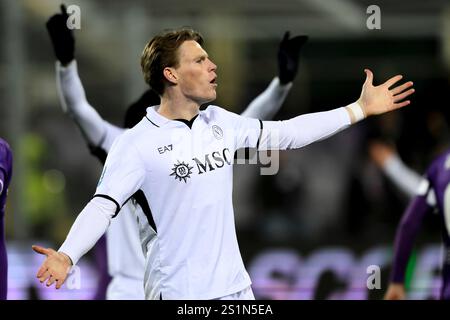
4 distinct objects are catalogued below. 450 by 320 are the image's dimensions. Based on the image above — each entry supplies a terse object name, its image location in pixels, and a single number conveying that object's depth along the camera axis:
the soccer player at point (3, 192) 11.41
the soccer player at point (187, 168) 10.55
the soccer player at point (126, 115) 13.41
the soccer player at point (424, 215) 13.67
